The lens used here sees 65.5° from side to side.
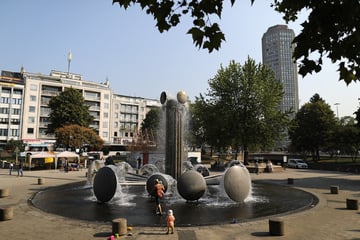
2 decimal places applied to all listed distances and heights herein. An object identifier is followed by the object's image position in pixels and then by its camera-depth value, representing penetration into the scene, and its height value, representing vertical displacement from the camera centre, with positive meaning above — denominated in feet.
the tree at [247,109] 129.49 +18.54
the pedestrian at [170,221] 30.86 -8.13
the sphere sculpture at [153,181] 53.67 -6.47
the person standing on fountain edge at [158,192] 42.53 -6.99
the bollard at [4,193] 57.47 -9.58
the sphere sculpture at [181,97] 68.28 +12.40
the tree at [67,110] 184.34 +24.47
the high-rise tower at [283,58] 502.38 +168.33
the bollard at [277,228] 30.63 -8.65
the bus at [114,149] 251.35 -1.80
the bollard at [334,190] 62.54 -9.11
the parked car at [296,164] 160.84 -8.73
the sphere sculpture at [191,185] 49.55 -6.63
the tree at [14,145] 201.96 +0.92
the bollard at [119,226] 30.27 -8.56
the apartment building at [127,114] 315.17 +38.60
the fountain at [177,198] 41.52 -9.83
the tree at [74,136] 162.30 +6.25
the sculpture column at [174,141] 65.26 +1.54
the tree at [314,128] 191.11 +14.73
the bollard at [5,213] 37.52 -8.98
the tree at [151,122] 272.72 +25.61
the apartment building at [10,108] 235.61 +32.46
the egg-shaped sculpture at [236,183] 49.26 -6.13
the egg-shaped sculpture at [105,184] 49.26 -6.49
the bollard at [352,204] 44.32 -8.70
